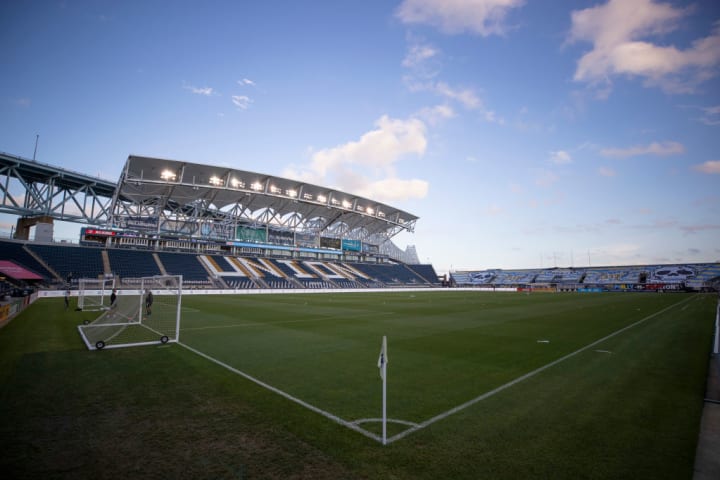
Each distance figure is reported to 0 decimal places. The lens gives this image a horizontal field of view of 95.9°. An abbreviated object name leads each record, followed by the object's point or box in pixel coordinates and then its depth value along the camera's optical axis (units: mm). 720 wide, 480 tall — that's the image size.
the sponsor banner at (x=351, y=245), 74175
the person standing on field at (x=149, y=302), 18769
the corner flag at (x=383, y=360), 4512
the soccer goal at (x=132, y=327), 11385
